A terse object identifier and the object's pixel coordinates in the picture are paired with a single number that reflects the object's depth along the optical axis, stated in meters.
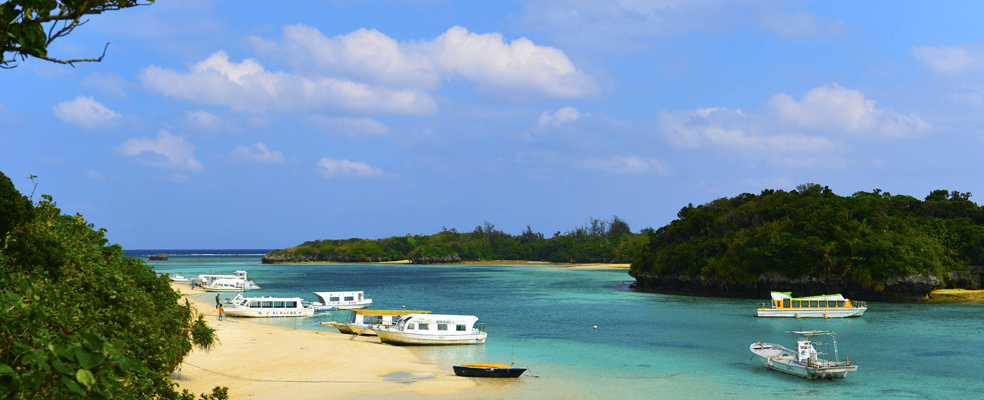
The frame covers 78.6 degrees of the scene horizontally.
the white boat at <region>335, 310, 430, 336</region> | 49.53
